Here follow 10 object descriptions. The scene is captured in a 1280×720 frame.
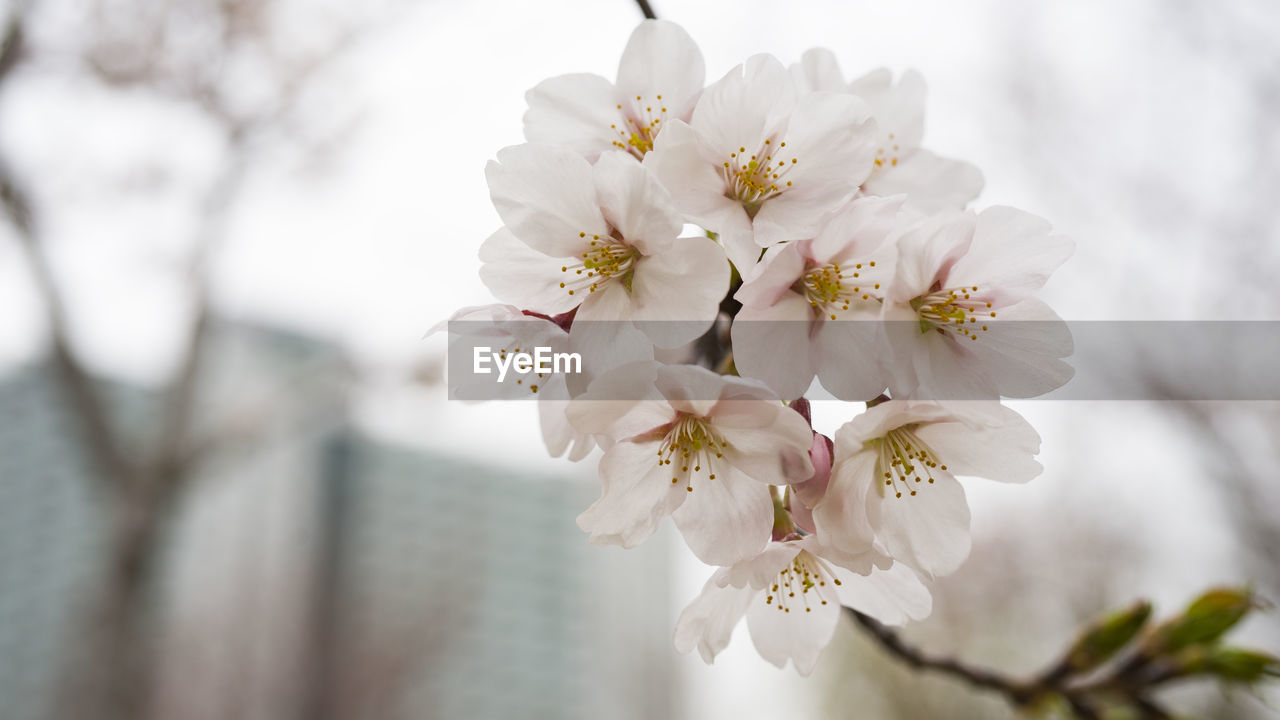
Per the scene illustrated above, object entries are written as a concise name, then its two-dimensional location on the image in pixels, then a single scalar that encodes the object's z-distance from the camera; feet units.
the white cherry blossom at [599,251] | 0.65
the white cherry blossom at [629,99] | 0.73
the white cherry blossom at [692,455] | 0.63
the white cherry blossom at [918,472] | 0.65
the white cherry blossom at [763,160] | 0.66
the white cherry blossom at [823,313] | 0.64
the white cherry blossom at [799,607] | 0.72
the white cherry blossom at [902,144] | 0.78
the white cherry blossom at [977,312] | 0.65
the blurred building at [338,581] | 17.03
